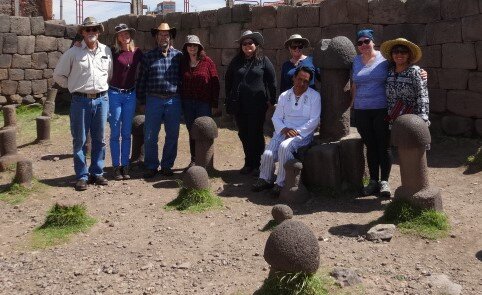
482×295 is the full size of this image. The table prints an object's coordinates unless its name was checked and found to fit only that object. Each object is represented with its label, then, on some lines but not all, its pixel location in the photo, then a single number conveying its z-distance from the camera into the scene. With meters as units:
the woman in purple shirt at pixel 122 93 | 7.80
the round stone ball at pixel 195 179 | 6.87
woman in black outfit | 7.72
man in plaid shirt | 7.82
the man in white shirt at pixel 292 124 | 7.06
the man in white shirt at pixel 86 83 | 7.38
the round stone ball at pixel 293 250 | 4.18
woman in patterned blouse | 6.27
